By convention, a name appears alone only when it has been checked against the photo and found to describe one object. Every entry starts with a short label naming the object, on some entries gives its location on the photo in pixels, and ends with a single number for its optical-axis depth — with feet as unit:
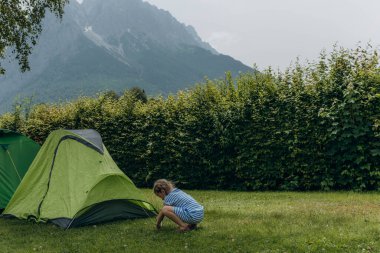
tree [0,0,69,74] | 46.29
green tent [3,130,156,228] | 32.73
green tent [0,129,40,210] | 41.55
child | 28.53
